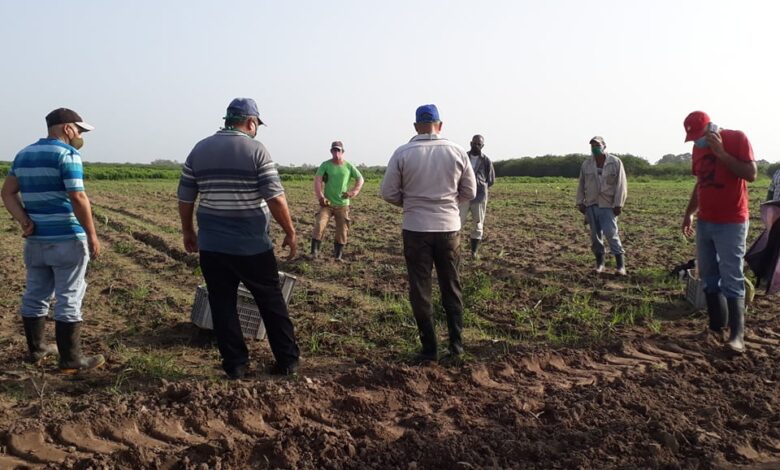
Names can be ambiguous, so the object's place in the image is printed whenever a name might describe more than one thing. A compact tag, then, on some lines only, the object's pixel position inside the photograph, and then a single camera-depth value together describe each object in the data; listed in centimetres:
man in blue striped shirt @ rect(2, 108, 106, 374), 450
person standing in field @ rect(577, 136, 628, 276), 797
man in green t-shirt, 927
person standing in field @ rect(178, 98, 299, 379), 434
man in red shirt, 489
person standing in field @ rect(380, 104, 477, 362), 484
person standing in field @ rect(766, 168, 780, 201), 713
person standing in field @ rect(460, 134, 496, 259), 927
